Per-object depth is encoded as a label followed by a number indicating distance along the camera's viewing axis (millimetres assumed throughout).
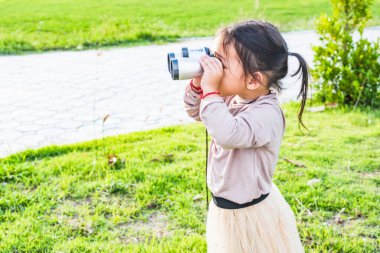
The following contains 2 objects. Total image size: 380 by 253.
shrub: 5152
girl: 1929
